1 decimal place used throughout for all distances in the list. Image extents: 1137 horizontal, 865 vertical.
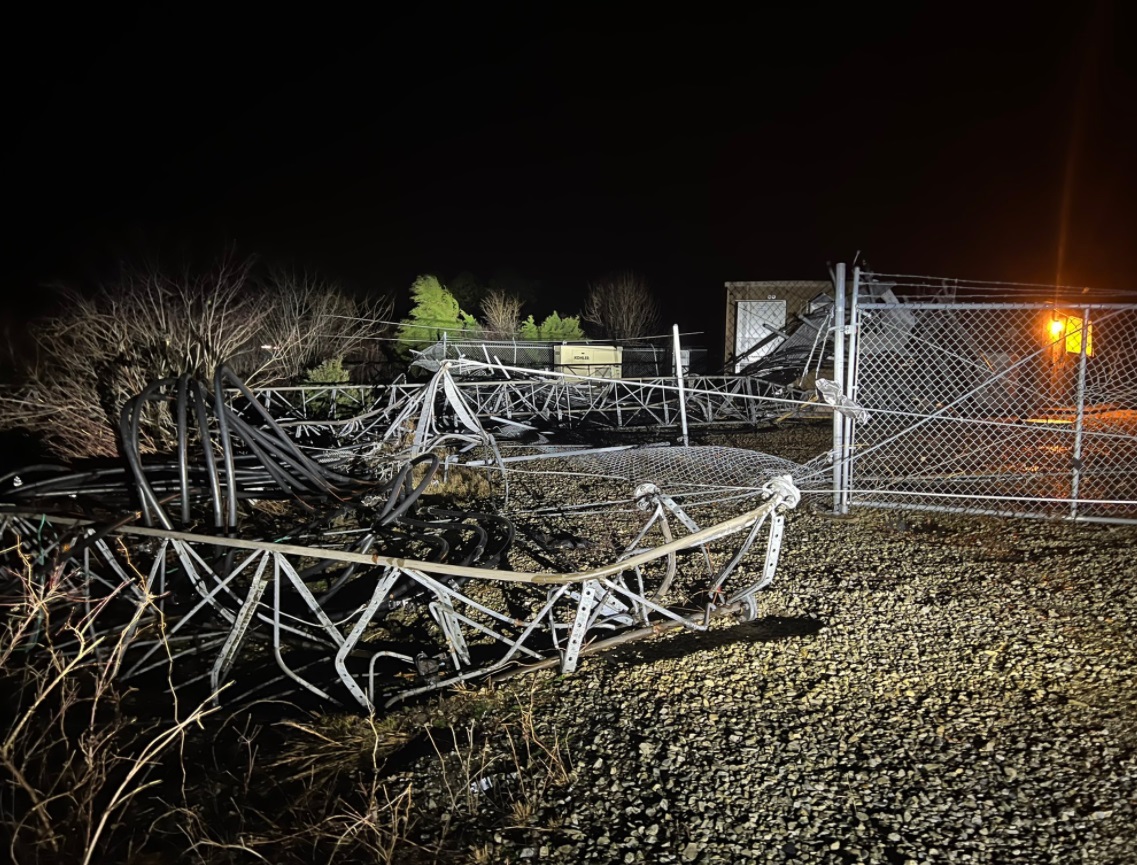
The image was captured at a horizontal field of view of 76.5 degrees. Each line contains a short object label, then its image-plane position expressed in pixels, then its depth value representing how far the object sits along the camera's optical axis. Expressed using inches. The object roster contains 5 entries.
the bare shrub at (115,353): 326.3
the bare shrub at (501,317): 945.5
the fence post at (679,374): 335.3
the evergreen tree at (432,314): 852.0
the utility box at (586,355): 758.5
